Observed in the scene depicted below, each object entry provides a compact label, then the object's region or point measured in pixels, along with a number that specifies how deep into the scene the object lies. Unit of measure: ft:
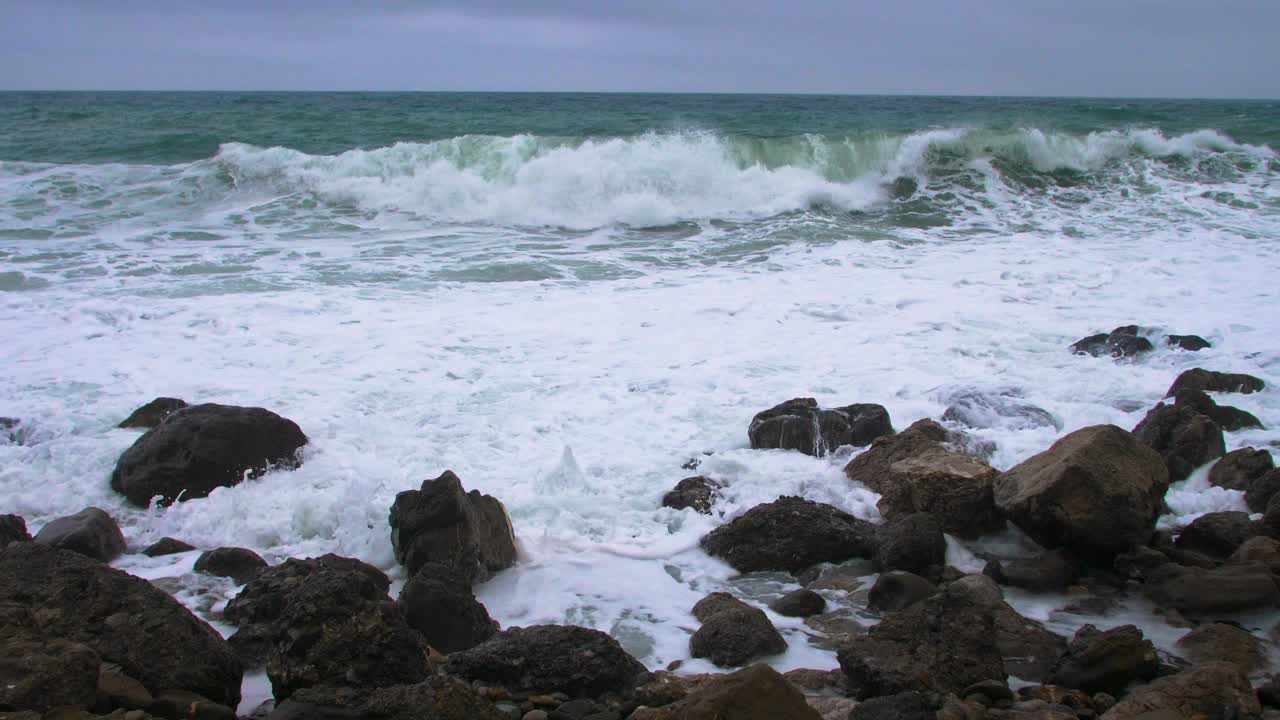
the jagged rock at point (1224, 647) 11.51
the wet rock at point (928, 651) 10.59
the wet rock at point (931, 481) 15.74
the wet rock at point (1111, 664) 10.93
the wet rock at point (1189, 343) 24.85
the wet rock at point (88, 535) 14.73
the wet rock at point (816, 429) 19.08
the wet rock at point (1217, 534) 14.69
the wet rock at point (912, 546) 14.55
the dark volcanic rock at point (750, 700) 8.62
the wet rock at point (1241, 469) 16.76
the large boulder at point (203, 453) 17.33
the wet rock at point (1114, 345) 24.52
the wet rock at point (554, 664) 10.80
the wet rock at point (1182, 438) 17.51
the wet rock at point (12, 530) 14.67
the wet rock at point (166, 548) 15.38
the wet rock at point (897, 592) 13.29
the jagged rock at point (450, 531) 14.39
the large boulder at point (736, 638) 12.00
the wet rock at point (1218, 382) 21.54
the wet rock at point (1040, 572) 13.96
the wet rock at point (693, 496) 16.89
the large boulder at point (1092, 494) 14.29
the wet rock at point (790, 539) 15.01
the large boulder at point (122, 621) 10.17
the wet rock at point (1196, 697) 9.77
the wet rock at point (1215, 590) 12.72
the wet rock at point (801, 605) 13.34
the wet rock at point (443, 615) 12.27
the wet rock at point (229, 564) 14.53
